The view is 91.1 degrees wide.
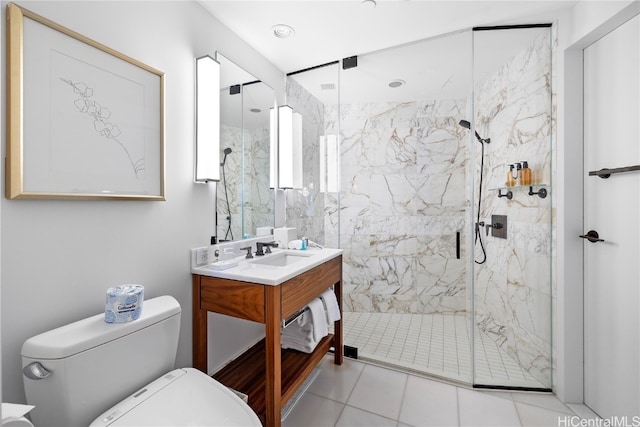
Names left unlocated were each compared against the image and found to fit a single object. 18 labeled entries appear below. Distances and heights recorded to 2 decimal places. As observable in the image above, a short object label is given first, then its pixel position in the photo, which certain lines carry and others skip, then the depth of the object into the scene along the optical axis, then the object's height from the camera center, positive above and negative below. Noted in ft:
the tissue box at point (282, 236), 7.56 -0.62
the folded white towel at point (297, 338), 6.46 -2.73
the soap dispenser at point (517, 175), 6.91 +0.78
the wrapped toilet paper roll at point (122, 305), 3.96 -1.20
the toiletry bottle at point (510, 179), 7.20 +0.71
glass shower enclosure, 6.76 +0.34
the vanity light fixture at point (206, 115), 5.71 +1.75
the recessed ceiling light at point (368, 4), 5.67 +3.77
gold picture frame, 3.54 +1.22
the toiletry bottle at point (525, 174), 6.73 +0.76
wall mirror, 6.32 +1.21
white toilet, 3.42 -2.07
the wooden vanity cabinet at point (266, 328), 4.96 -1.98
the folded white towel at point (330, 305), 6.49 -2.00
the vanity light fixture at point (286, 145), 8.04 +1.69
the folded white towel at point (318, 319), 6.04 -2.13
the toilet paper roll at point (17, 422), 2.11 -1.46
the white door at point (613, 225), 4.91 -0.27
